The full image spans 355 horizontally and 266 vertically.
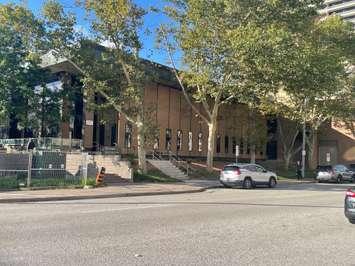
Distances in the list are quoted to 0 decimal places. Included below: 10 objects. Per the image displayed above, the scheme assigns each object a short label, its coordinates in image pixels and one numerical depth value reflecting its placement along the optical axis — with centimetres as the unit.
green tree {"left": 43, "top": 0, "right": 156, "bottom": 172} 3281
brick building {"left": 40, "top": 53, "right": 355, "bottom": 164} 4456
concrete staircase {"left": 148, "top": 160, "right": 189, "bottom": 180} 3941
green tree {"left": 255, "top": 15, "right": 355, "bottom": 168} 3506
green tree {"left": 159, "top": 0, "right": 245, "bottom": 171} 3544
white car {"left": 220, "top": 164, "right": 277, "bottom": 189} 3238
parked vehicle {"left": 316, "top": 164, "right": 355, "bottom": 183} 4447
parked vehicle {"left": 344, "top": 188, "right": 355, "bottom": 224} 1418
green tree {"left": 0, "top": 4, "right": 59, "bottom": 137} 3884
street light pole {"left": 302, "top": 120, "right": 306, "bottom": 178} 4729
